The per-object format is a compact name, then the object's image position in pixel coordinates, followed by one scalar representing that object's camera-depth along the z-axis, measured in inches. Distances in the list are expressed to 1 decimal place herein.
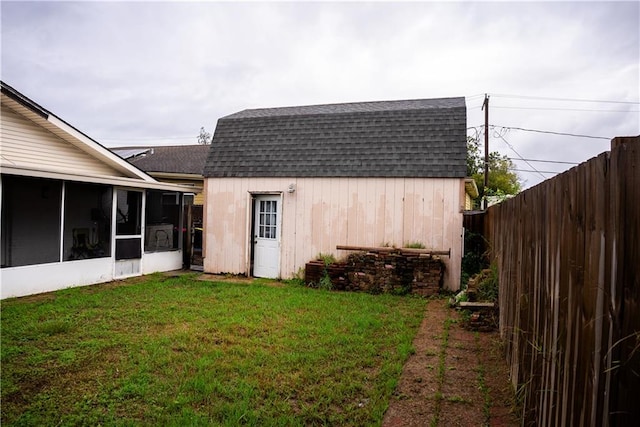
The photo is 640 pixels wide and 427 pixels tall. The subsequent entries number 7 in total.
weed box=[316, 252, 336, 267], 375.6
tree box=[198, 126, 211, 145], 2035.2
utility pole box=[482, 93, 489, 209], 674.8
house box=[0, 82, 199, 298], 334.6
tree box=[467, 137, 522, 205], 988.6
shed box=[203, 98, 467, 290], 358.6
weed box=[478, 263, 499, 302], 251.8
